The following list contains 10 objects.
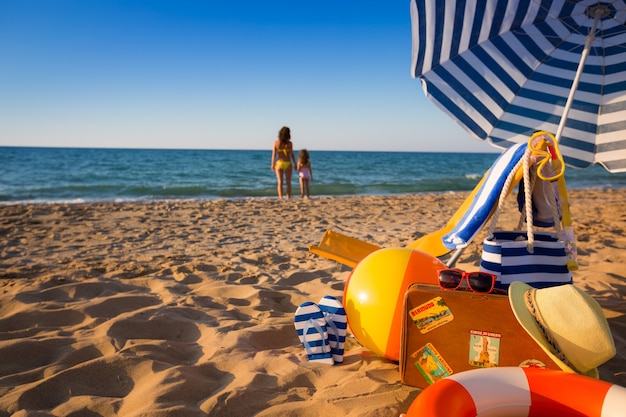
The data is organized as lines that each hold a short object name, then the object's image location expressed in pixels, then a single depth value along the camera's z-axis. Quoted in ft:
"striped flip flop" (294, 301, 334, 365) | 8.84
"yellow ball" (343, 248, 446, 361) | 8.25
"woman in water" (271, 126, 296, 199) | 37.01
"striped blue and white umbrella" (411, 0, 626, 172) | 11.79
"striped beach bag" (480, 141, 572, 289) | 8.02
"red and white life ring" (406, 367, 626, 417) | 5.50
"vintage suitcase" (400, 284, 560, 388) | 6.89
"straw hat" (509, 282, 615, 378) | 6.04
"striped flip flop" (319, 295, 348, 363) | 8.82
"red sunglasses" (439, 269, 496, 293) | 7.15
